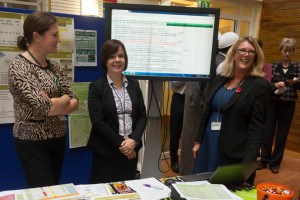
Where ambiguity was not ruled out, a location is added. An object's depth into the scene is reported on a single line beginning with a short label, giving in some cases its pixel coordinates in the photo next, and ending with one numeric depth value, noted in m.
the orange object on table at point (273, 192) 1.18
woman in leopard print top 1.59
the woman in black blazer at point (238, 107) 1.84
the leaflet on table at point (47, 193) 1.21
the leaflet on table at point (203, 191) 1.25
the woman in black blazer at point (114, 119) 1.92
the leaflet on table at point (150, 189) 1.33
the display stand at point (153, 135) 2.33
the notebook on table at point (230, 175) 1.39
